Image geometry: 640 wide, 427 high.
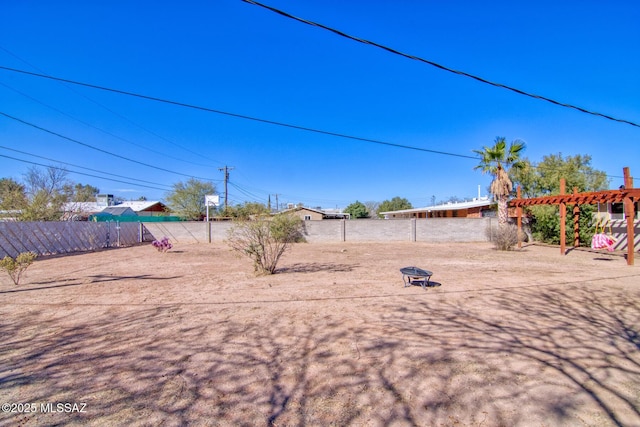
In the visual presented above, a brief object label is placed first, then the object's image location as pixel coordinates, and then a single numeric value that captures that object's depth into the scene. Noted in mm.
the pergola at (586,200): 10586
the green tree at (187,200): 39281
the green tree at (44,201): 19228
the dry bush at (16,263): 6762
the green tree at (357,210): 48906
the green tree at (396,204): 58419
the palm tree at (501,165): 17266
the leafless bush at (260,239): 8125
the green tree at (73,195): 26297
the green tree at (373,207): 63731
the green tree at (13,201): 18766
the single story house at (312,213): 39344
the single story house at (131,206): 35744
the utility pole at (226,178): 34781
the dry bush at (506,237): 15188
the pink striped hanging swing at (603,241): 11383
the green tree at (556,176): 21672
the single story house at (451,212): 29467
